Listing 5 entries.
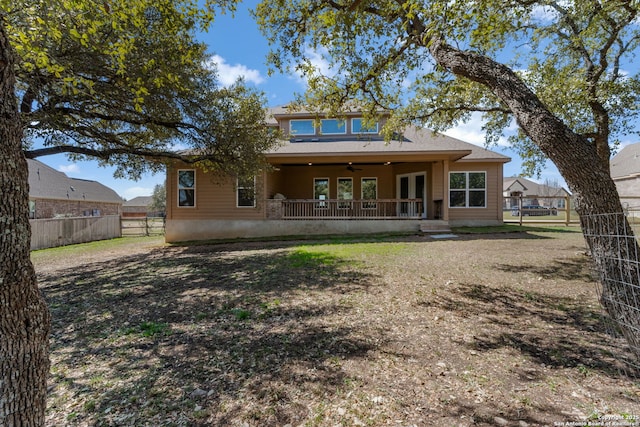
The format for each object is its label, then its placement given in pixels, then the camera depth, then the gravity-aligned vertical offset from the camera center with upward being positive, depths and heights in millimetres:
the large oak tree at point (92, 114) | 1513 +2303
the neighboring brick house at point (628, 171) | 23605 +3011
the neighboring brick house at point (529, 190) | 42619 +3058
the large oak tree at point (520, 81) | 2902 +2753
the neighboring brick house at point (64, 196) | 22297 +1519
